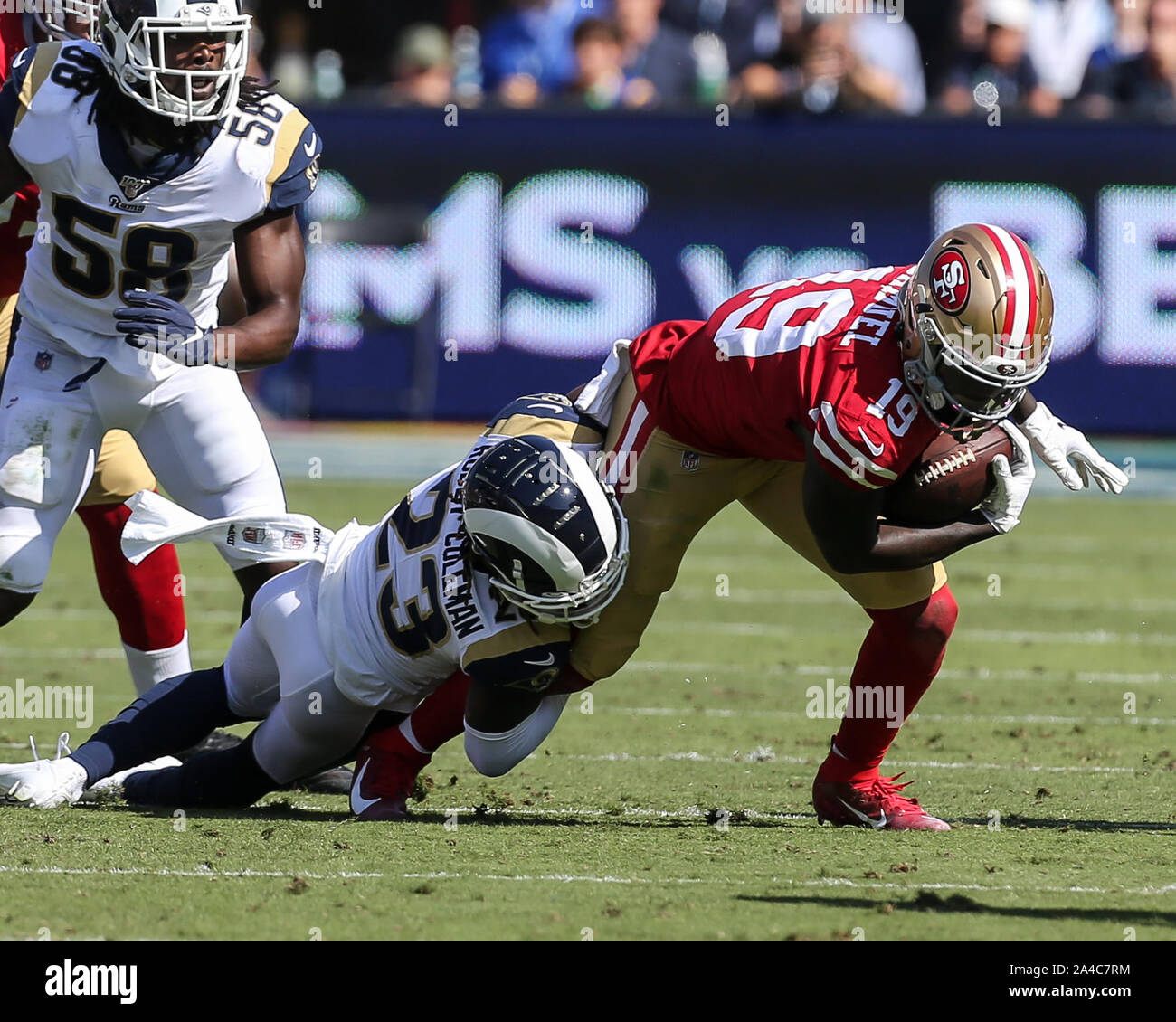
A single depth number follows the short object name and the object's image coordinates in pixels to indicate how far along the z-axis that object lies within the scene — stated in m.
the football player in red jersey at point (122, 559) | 10.62
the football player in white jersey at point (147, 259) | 9.31
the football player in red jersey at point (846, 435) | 8.09
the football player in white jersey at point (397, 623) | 8.46
